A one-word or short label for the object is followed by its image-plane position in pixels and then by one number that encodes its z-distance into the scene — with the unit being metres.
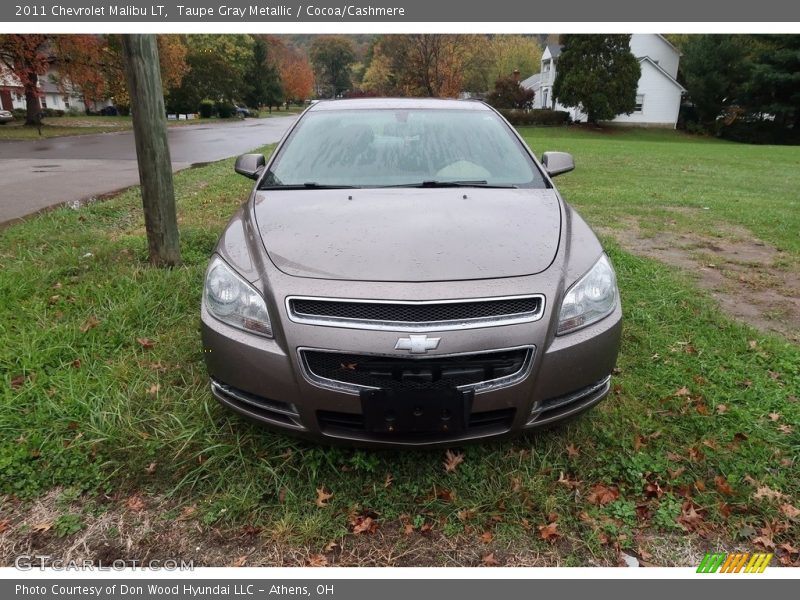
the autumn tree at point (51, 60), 24.47
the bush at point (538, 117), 40.53
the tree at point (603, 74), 37.16
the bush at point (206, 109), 49.75
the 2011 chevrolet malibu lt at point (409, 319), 2.10
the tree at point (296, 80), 82.25
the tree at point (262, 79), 65.19
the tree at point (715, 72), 39.12
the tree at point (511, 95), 45.25
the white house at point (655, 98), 45.22
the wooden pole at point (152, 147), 4.18
